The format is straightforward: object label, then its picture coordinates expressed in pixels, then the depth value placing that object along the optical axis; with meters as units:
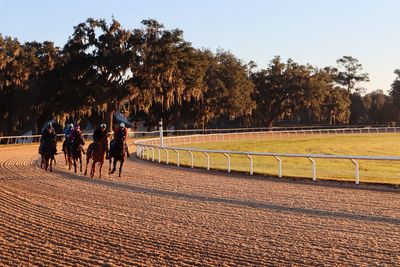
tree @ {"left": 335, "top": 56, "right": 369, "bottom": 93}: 102.25
